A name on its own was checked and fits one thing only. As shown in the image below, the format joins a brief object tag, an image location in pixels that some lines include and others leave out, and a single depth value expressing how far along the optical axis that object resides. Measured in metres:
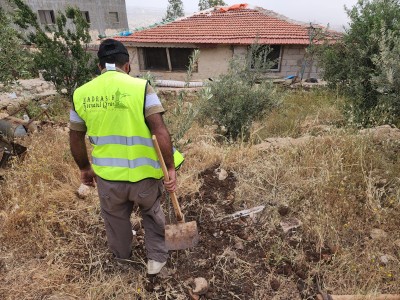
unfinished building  19.36
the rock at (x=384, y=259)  2.04
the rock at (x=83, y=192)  2.88
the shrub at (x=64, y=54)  6.29
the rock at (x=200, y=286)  1.97
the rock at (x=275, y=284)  1.97
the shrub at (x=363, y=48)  4.84
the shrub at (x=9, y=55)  4.21
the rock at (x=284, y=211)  2.53
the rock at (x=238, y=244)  2.30
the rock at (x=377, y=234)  2.21
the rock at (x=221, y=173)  3.10
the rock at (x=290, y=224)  2.39
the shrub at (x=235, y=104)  4.62
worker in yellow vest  1.66
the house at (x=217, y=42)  11.83
